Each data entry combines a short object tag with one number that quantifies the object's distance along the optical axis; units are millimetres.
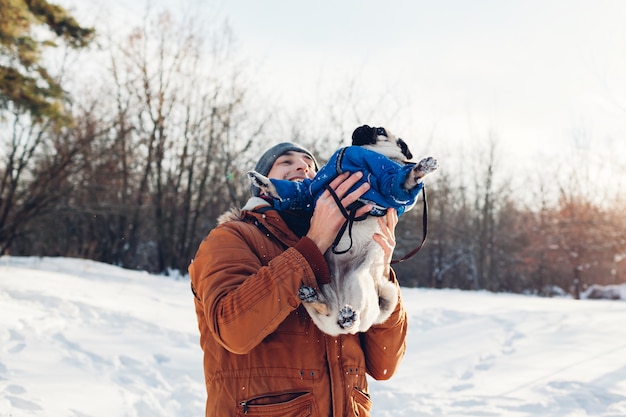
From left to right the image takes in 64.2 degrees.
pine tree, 7520
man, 1556
